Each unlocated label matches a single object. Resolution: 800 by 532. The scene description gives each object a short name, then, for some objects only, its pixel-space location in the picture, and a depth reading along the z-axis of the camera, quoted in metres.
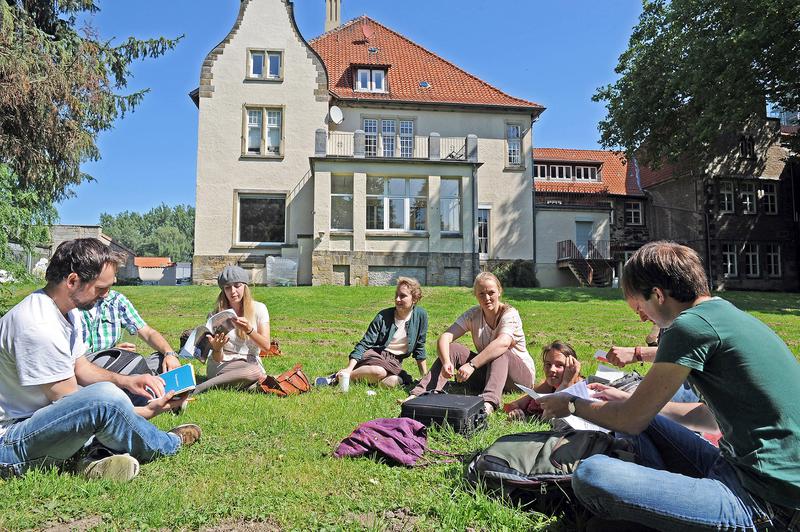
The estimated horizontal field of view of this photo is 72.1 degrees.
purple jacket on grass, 3.53
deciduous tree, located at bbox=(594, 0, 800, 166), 18.33
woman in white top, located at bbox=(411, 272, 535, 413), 5.20
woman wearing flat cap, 5.66
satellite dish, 23.61
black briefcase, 4.08
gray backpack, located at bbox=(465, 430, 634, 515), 2.76
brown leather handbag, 5.59
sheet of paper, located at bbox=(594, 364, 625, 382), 4.10
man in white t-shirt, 2.89
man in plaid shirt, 5.16
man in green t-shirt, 2.07
